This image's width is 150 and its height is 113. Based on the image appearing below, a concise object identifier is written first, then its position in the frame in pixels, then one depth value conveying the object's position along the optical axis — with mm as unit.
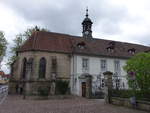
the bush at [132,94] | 11475
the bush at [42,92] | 19156
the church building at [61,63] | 24422
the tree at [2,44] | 32719
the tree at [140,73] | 12535
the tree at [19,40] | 36262
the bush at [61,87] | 20688
